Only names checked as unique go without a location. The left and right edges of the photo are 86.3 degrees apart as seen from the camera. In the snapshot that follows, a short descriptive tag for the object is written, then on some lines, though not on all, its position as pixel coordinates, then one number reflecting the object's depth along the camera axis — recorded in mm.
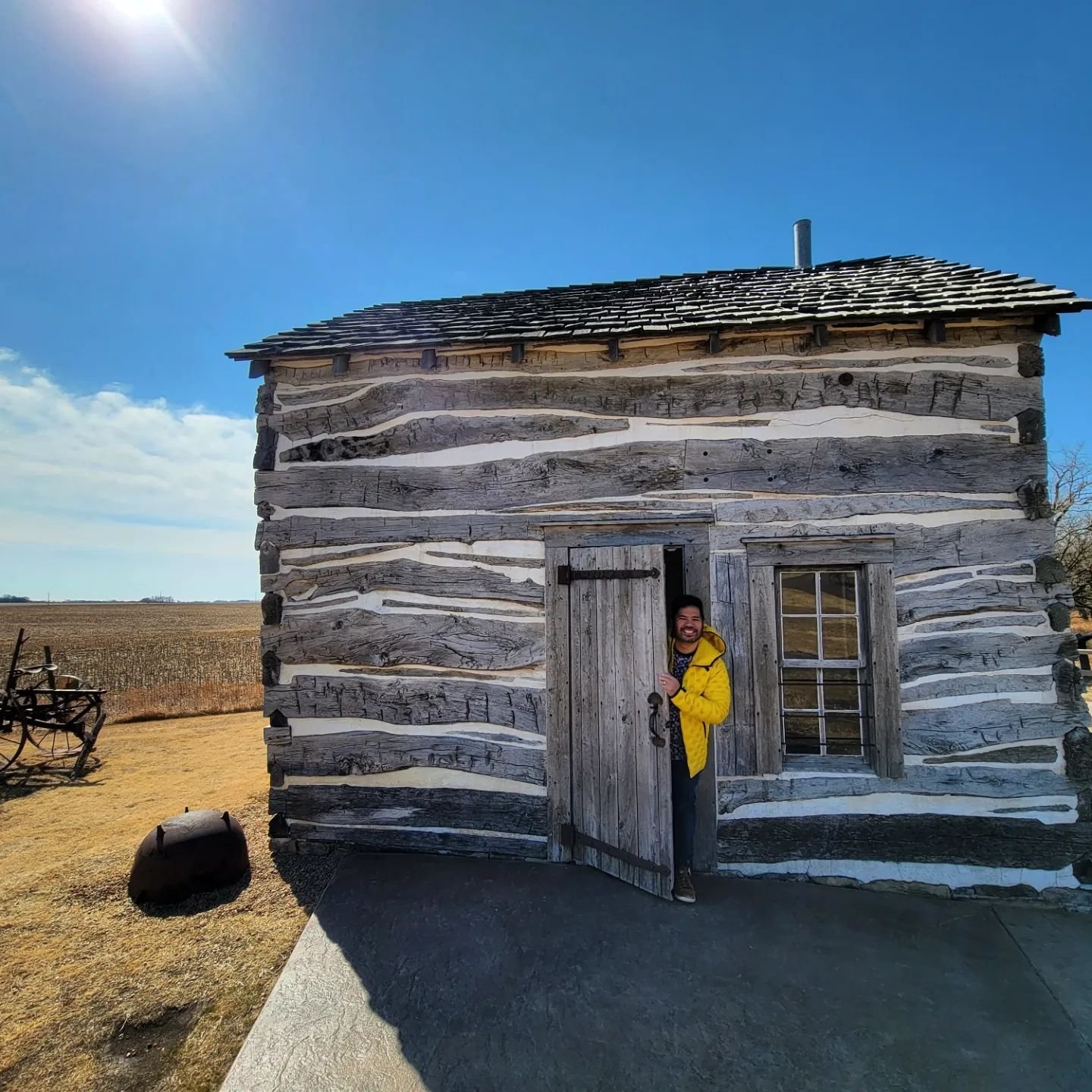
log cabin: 4293
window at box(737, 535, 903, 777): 4379
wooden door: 4203
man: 4113
